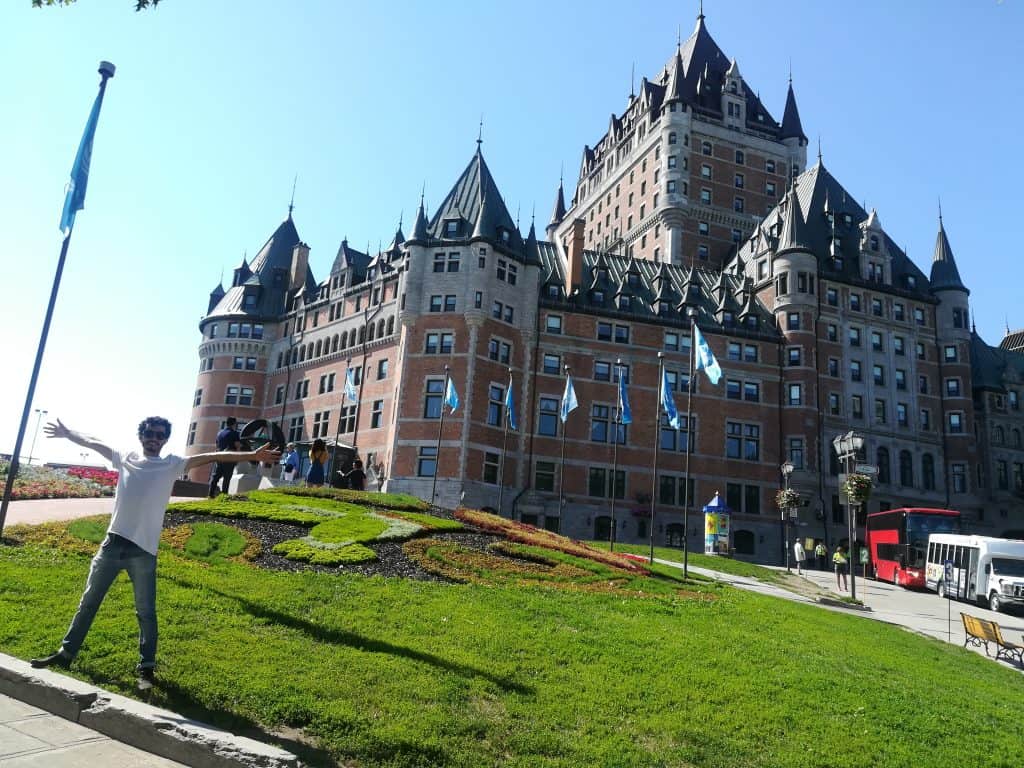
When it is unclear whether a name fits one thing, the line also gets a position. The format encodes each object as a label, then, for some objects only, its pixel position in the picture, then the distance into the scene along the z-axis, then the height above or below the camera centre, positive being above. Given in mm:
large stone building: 48375 +12122
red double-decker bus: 35812 +590
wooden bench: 16906 -1785
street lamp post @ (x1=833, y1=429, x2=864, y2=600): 28594 +3794
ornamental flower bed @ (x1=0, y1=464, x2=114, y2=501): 25772 +4
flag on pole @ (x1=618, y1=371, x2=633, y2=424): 35641 +5991
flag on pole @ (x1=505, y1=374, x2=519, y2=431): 40575 +6130
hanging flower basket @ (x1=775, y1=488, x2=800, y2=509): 38562 +2156
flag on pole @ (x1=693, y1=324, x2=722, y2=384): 27672 +6473
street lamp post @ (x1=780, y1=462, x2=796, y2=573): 37469 +1739
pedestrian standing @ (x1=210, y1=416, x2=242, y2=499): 20375 +1468
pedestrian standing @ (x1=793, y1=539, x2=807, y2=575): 38853 -570
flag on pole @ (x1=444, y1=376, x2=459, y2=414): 39906 +6248
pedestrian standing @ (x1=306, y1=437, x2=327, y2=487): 25061 +1160
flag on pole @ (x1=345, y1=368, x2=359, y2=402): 42625 +6698
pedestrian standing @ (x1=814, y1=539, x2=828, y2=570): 49219 -1094
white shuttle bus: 28188 -513
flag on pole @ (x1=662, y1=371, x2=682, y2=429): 32125 +5493
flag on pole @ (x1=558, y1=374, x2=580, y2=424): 38000 +6257
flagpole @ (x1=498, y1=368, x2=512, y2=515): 45647 +2885
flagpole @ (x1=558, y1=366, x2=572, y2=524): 44516 +1920
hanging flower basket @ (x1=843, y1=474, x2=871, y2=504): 28703 +2230
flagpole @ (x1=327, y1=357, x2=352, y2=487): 52088 +7510
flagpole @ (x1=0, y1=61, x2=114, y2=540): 14078 +2598
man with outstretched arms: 7520 -580
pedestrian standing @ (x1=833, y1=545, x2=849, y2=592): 30406 -838
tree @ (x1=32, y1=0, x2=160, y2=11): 8453 +5399
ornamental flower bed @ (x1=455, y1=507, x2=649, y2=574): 22234 -480
